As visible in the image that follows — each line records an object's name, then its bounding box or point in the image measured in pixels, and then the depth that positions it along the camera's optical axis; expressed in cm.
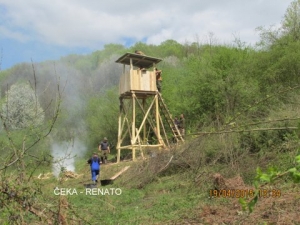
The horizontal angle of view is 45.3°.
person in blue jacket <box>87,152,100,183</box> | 1512
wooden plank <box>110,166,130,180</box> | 1501
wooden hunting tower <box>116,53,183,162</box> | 1839
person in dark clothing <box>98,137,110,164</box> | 2027
